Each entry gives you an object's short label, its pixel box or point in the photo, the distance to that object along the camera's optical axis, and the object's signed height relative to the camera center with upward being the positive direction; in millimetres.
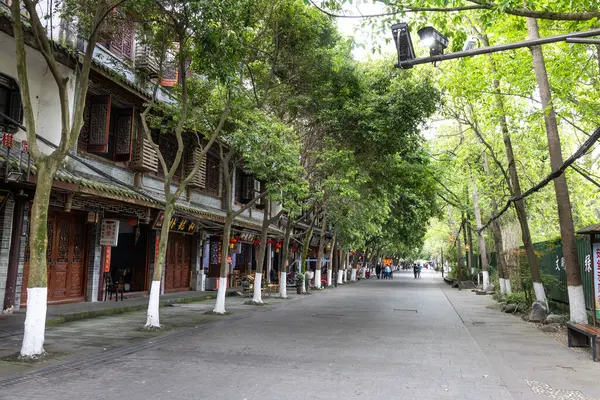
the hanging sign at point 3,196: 10516 +1309
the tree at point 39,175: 7148 +1260
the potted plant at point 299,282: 22947 -913
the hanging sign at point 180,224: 15659 +1268
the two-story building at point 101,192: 11023 +1629
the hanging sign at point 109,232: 13945 +775
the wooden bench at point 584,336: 8062 -1237
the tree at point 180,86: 9498 +4490
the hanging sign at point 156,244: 17344 +569
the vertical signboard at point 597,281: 9805 -226
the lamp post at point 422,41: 6762 +3187
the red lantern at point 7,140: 9883 +2394
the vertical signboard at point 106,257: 14480 +47
